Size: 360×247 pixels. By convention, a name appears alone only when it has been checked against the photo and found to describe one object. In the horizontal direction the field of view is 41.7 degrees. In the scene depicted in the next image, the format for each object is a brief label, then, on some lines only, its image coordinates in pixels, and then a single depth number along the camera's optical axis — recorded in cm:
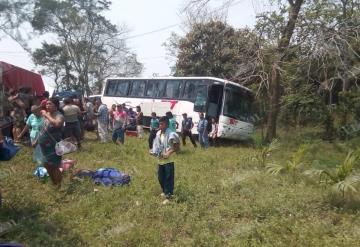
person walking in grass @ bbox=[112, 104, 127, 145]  1540
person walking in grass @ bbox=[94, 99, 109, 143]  1534
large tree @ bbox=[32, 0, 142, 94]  3844
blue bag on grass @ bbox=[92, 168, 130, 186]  914
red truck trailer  1385
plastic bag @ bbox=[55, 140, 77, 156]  823
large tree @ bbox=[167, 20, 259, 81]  2906
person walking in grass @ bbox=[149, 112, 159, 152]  1546
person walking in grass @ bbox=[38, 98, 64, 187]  828
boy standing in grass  819
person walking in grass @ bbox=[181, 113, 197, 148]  1674
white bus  1839
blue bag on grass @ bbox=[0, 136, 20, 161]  657
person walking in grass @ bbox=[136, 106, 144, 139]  1947
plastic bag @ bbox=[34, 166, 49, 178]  928
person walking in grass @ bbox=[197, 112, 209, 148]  1632
